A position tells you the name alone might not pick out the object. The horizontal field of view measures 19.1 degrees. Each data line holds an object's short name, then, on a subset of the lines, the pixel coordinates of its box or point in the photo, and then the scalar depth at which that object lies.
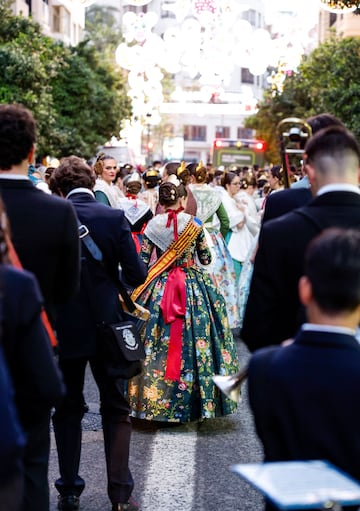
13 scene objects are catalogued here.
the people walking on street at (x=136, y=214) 10.42
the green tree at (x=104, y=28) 65.38
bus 45.81
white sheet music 2.49
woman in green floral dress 7.84
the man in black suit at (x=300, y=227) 4.09
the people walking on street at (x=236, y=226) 13.65
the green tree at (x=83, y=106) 35.44
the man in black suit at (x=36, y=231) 4.21
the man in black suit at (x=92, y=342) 5.64
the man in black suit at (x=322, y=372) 2.99
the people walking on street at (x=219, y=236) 11.25
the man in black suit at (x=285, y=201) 4.82
